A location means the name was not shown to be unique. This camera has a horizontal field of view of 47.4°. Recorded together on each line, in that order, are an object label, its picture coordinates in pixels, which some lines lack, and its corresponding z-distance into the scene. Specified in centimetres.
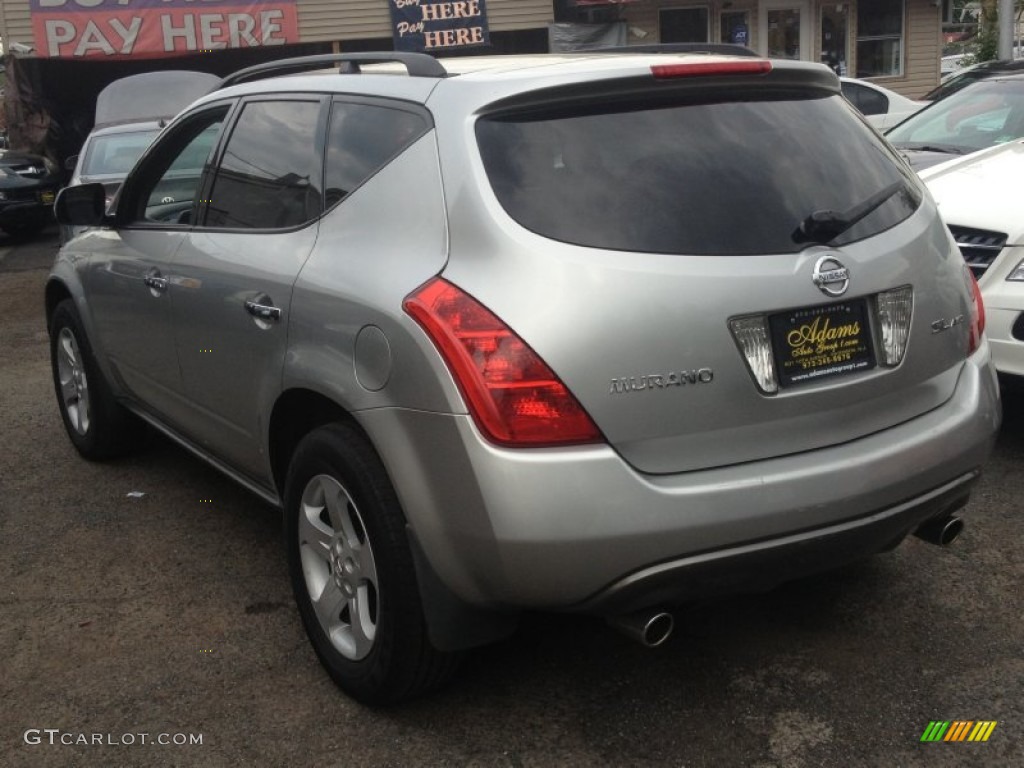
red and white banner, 1819
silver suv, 262
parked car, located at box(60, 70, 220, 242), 1115
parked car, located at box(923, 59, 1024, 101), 789
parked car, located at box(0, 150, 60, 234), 1529
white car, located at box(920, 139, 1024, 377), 467
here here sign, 1967
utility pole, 1669
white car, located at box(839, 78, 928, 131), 1419
